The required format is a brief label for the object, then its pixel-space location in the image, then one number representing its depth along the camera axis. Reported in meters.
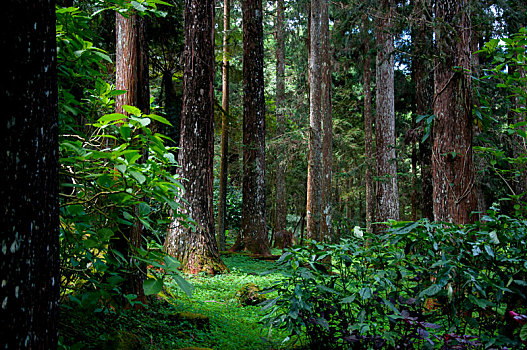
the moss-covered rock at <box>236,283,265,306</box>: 5.49
